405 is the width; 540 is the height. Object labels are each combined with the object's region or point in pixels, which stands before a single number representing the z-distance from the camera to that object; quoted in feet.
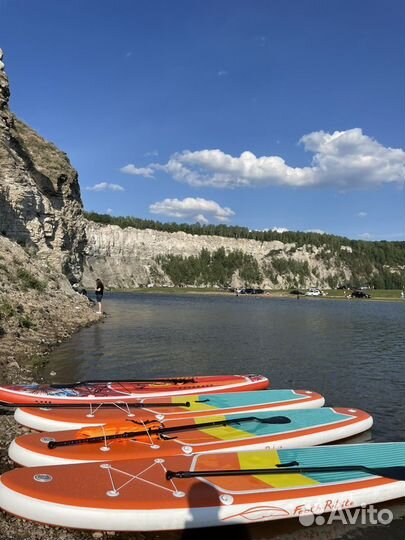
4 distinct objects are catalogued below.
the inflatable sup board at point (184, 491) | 18.84
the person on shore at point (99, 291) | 106.36
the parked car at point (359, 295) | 325.60
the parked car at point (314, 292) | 350.23
